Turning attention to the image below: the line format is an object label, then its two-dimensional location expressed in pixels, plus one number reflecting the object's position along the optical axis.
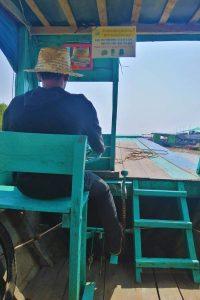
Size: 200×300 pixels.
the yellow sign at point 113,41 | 4.16
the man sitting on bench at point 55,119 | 2.49
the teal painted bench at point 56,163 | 2.22
